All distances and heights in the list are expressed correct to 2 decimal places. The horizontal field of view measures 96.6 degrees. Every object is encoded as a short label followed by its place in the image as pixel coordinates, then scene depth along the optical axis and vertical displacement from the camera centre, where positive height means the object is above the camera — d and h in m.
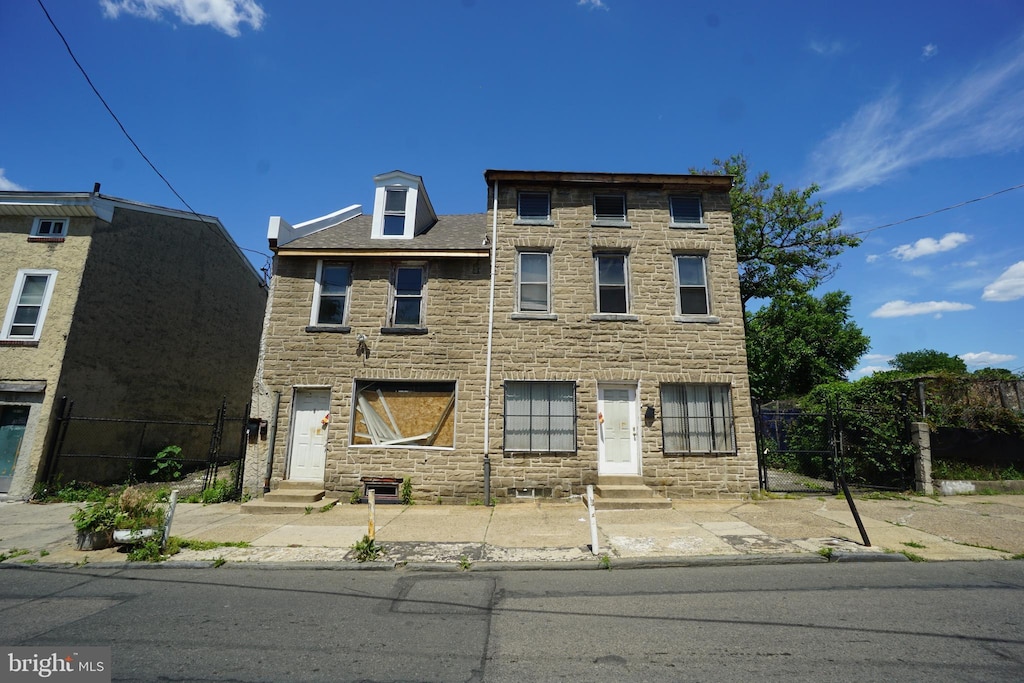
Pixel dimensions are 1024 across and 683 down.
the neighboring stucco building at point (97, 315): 11.80 +3.16
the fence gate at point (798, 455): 11.70 -0.45
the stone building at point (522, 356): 11.11 +1.89
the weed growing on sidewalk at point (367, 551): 6.78 -1.80
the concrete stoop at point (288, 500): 10.09 -1.65
